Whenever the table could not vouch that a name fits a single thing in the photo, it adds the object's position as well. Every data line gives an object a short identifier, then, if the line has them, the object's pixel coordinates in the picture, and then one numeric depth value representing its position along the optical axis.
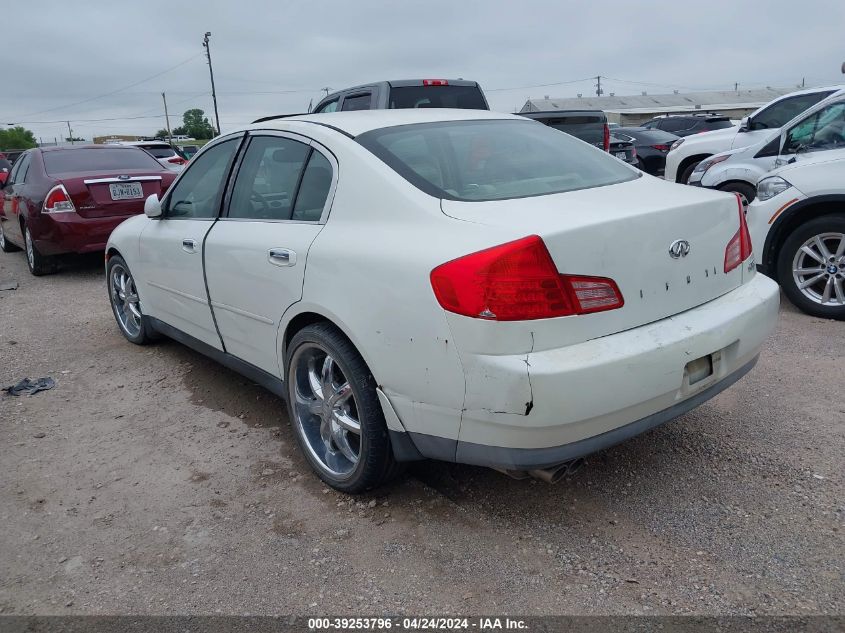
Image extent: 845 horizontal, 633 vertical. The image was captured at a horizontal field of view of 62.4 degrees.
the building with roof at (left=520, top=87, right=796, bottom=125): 58.74
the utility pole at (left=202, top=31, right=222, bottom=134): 45.31
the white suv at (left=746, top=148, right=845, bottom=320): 5.19
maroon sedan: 7.79
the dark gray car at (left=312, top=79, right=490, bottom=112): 8.41
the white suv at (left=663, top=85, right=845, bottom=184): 9.32
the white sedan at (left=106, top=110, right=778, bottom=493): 2.34
